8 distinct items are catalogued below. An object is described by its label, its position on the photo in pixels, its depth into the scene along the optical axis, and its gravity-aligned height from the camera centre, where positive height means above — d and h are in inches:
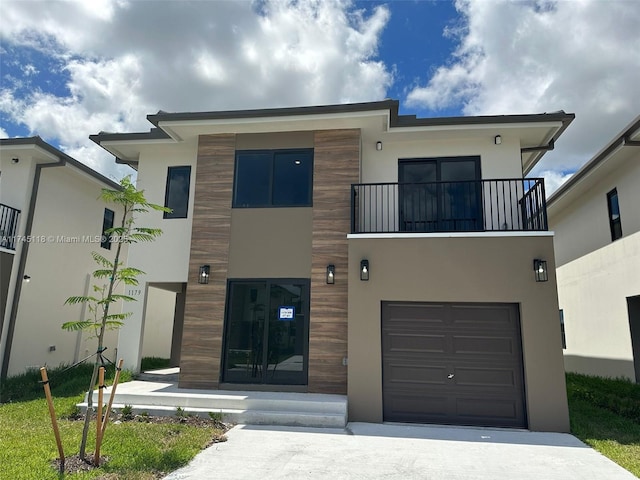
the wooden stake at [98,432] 179.0 -50.5
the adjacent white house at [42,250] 382.0 +67.8
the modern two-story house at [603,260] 362.9 +74.4
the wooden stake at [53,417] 167.0 -42.0
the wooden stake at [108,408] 185.5 -41.4
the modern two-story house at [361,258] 278.8 +50.5
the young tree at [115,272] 197.4 +23.5
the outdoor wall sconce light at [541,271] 277.7 +39.8
